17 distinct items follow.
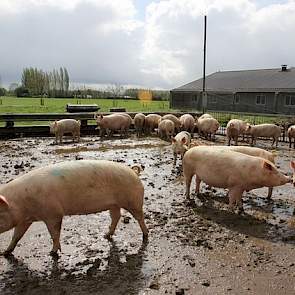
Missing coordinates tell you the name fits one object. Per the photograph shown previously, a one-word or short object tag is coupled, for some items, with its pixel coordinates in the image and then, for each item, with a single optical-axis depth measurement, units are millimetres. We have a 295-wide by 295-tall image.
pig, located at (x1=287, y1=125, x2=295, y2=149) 11303
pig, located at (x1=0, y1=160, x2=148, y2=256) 3412
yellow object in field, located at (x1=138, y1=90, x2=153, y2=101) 47732
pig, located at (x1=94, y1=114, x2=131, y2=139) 13235
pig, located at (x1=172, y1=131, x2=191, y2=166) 7883
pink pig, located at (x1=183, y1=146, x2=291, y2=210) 4755
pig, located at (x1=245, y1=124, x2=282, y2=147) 11734
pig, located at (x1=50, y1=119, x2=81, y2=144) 11699
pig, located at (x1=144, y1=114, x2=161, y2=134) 14151
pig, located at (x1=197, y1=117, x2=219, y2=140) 12834
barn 26103
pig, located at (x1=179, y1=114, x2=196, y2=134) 13773
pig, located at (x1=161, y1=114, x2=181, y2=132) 13853
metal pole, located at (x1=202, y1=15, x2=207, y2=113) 24796
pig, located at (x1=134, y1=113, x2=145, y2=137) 14209
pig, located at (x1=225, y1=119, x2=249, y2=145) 11608
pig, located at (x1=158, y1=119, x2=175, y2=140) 12433
